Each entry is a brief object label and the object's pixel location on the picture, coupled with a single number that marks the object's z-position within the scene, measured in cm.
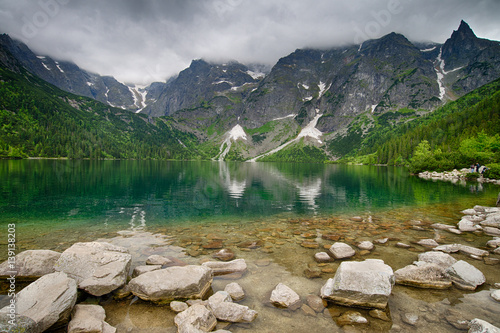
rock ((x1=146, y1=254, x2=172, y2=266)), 1343
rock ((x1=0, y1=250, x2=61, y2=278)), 1084
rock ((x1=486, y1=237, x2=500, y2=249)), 1615
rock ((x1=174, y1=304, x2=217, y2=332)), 779
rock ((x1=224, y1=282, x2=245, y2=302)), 1004
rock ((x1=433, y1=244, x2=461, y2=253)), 1550
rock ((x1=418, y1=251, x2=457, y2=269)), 1254
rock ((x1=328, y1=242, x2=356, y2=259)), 1462
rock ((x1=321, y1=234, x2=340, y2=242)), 1855
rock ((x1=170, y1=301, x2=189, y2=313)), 911
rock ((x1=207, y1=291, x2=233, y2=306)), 908
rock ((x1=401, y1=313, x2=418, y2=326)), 861
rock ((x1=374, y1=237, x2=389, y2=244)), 1757
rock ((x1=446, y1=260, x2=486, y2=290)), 1080
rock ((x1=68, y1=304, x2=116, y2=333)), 754
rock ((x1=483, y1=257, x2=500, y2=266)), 1365
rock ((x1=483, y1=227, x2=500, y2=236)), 1920
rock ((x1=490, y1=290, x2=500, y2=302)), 975
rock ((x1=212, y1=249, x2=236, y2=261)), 1483
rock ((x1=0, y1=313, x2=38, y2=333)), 660
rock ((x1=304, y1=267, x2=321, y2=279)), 1235
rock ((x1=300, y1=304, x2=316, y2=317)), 908
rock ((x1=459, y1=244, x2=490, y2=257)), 1474
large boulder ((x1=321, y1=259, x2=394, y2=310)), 932
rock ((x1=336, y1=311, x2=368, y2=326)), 858
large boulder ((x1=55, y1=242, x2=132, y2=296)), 986
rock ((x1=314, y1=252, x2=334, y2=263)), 1425
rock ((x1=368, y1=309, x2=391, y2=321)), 884
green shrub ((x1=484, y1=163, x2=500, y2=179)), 6550
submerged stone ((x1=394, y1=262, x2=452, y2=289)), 1104
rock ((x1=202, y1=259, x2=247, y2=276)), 1257
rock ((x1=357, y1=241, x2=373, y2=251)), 1615
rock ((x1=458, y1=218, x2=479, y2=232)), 2031
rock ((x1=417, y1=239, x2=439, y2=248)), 1678
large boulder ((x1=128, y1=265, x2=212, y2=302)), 961
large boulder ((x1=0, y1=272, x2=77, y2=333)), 725
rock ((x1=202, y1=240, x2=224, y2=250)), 1681
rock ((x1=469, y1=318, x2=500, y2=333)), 690
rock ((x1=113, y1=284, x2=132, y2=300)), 995
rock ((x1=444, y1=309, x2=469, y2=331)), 829
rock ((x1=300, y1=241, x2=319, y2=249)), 1687
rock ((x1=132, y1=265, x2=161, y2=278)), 1172
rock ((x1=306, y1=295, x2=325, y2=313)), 945
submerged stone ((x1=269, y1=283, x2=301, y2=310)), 958
